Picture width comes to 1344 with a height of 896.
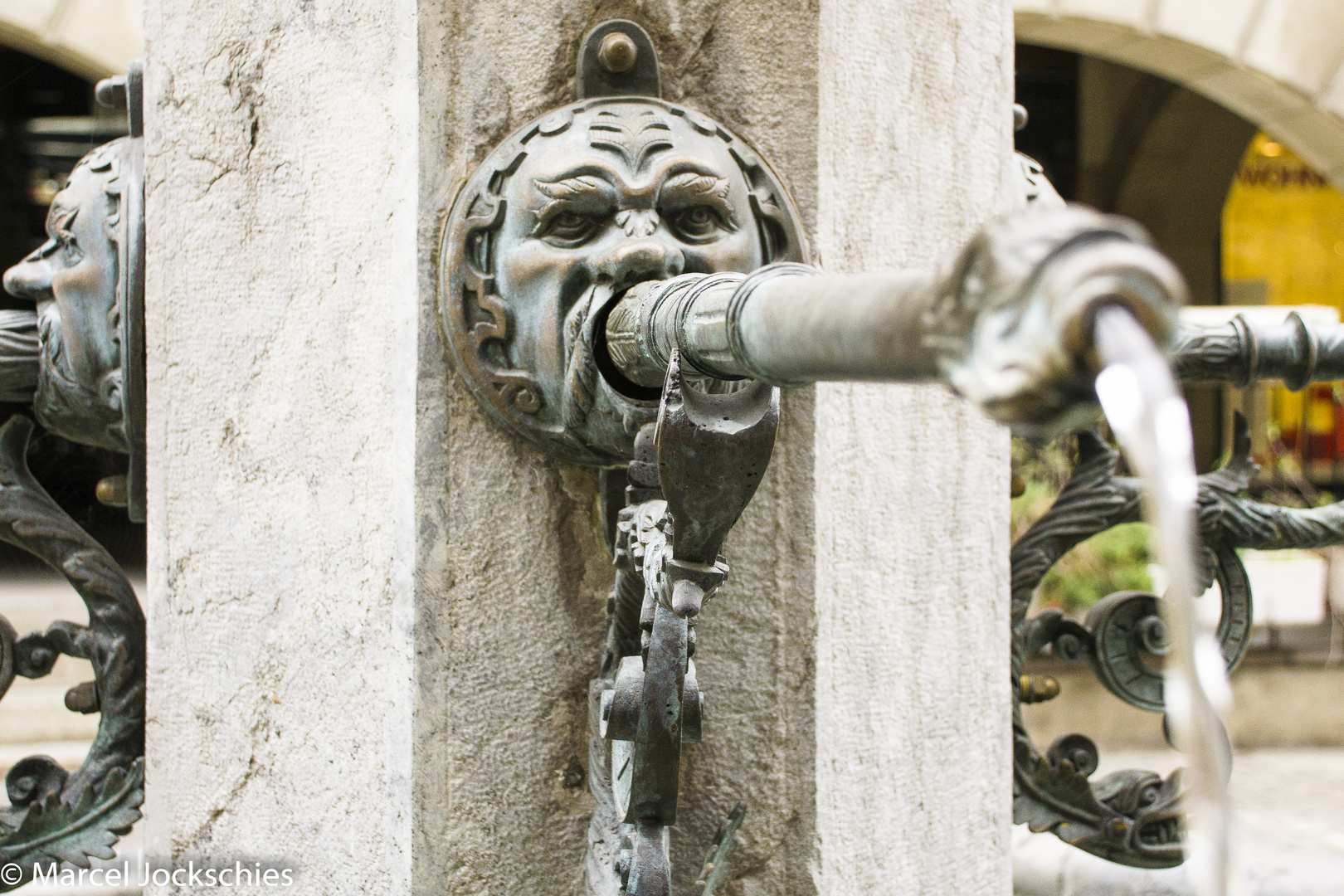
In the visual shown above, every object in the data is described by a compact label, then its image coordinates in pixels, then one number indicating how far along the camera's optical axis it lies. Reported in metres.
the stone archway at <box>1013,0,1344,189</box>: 7.11
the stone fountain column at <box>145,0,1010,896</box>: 2.23
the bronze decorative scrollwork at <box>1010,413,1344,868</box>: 2.50
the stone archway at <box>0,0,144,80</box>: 6.27
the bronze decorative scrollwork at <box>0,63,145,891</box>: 2.38
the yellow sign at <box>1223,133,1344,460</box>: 12.76
